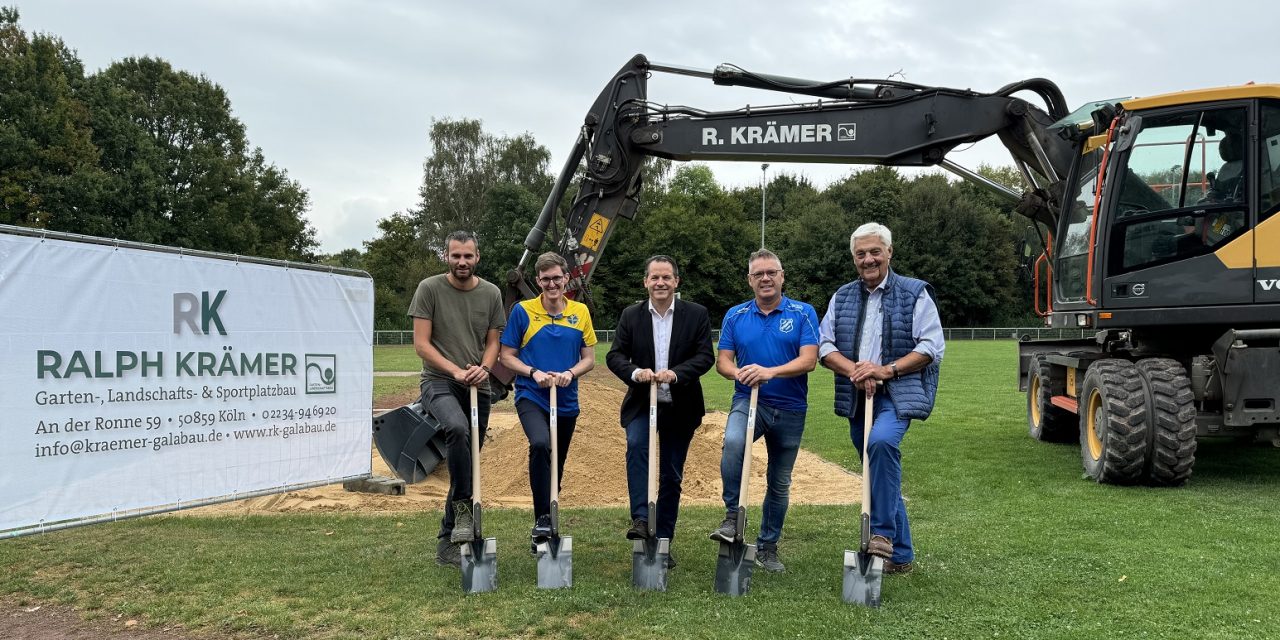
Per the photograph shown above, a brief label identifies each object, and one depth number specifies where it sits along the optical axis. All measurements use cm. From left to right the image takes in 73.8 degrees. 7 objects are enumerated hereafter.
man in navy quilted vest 452
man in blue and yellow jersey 503
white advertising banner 480
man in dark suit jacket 491
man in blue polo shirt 477
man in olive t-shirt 509
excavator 714
